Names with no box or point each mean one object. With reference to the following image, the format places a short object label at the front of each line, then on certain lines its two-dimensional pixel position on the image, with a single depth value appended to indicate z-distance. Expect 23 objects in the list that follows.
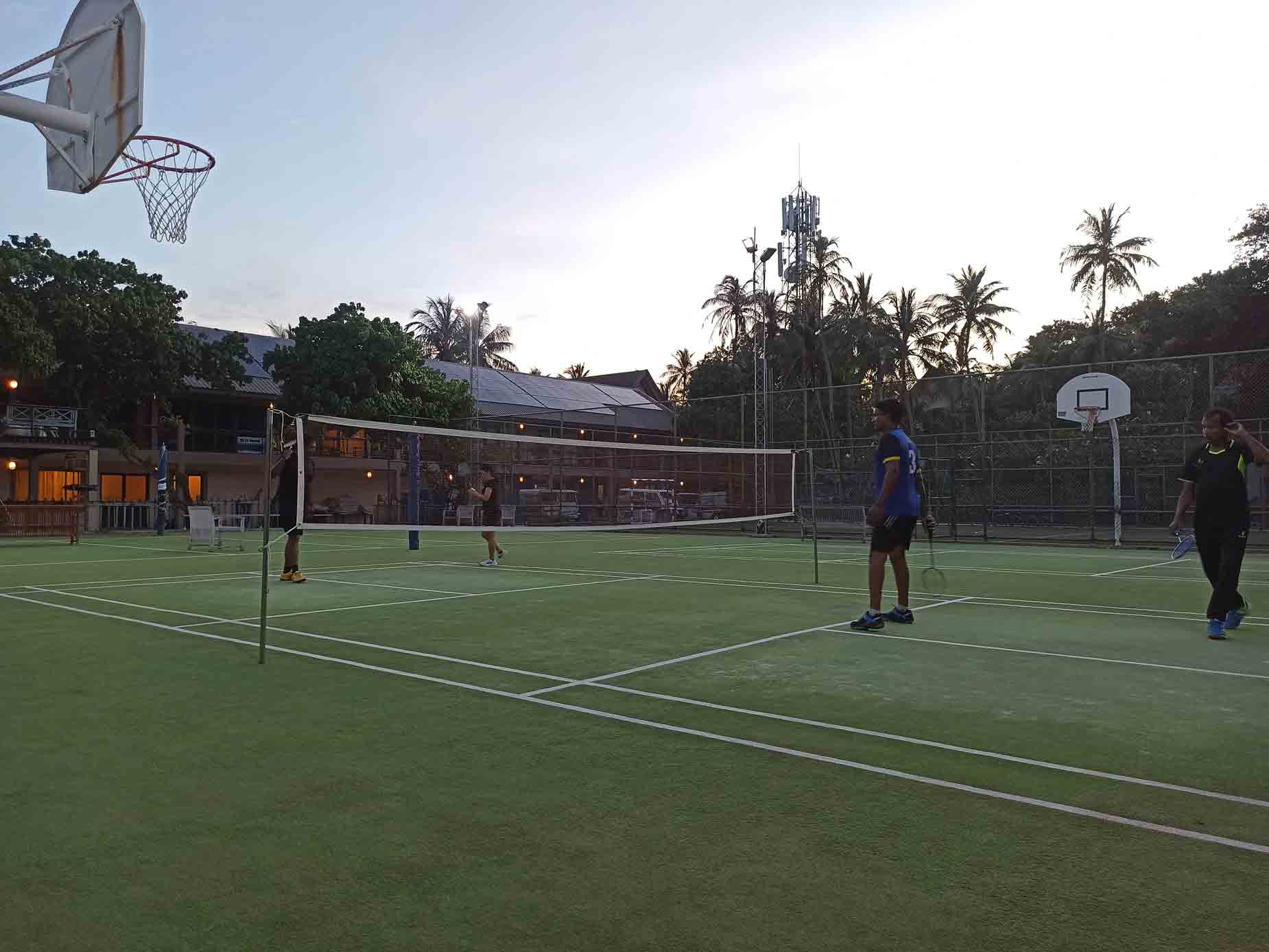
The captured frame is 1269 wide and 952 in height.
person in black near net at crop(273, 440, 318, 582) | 12.61
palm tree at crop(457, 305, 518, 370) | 68.81
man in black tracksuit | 7.97
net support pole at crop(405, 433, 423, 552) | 12.60
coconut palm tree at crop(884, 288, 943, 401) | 50.28
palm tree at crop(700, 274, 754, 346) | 54.81
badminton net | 12.73
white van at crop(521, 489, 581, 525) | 17.61
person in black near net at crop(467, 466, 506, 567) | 15.57
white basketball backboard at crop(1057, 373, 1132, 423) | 24.53
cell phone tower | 51.34
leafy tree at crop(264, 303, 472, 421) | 38.94
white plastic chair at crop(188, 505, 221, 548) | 20.61
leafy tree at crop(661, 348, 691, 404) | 73.25
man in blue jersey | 8.35
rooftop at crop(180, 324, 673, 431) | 43.25
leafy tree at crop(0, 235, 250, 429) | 31.45
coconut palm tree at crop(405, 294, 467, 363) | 68.19
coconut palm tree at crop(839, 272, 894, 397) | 49.12
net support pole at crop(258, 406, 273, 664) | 6.59
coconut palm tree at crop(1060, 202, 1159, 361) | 49.00
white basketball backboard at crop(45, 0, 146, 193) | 8.96
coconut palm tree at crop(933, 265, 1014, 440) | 51.56
